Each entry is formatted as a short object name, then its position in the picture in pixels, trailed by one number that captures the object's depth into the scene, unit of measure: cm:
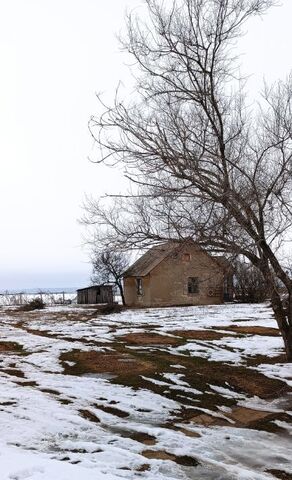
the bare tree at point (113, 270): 4091
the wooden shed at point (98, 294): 4500
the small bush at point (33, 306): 3736
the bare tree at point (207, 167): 931
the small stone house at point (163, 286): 3441
